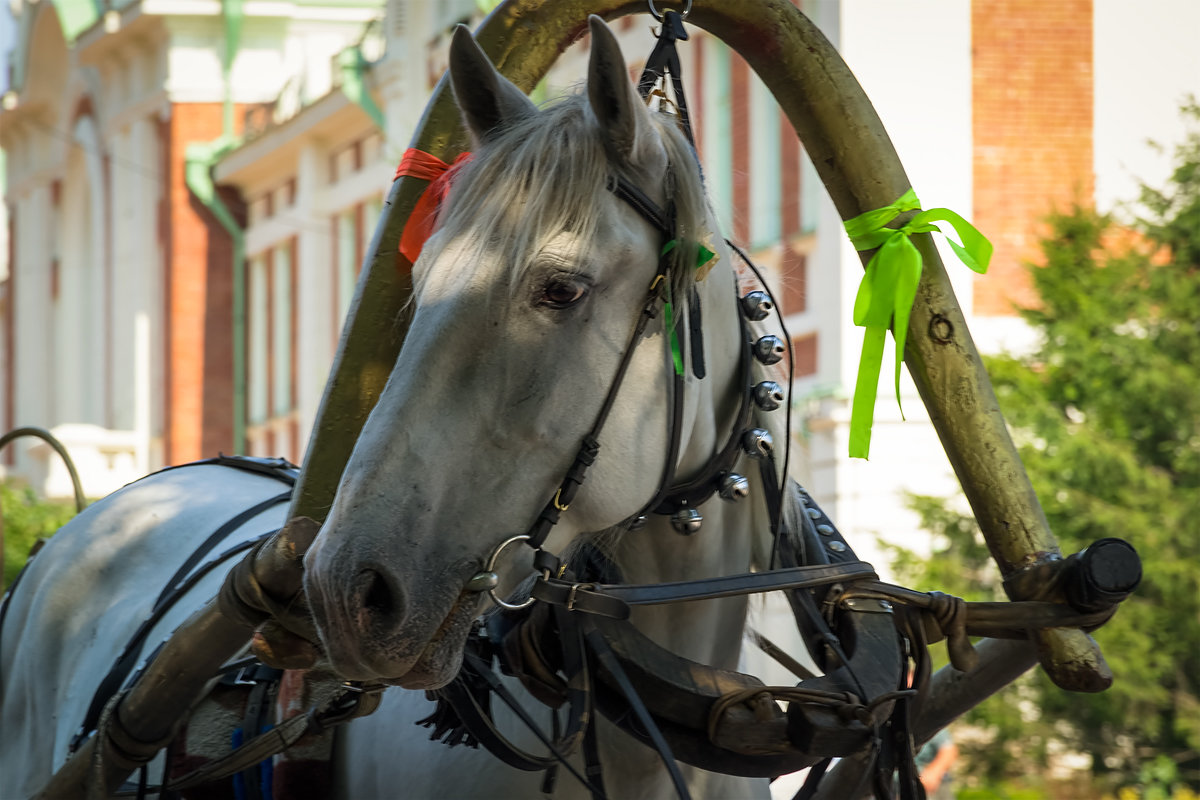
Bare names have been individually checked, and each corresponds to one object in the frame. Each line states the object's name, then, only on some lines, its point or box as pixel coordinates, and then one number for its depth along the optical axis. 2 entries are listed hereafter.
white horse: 4.14
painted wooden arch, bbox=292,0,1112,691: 5.10
